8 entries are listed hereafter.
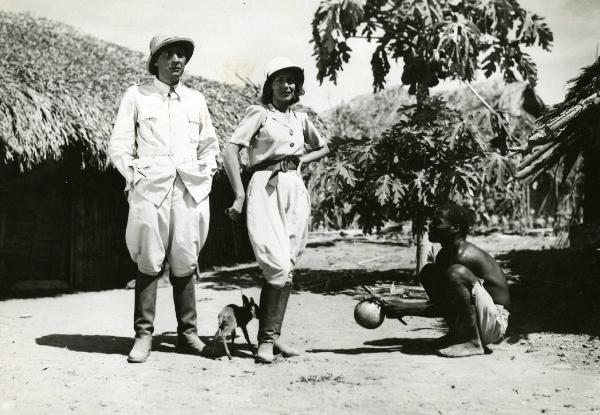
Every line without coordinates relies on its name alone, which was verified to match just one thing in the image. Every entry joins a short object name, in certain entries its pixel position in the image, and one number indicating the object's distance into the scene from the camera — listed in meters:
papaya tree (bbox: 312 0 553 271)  6.23
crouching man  3.85
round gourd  4.03
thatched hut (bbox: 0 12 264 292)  6.69
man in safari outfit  3.77
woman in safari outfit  3.88
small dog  3.93
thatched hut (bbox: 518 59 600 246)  4.50
